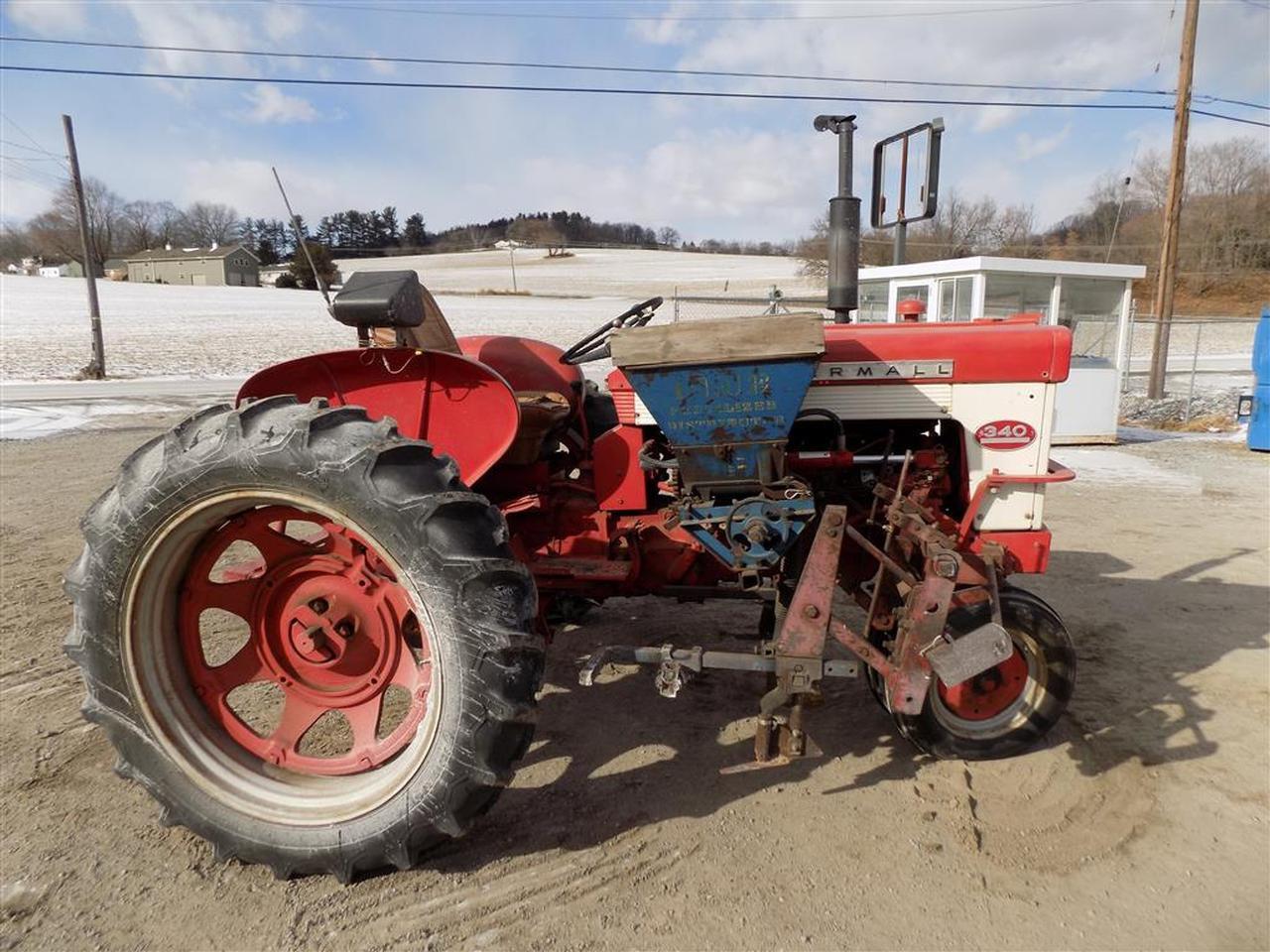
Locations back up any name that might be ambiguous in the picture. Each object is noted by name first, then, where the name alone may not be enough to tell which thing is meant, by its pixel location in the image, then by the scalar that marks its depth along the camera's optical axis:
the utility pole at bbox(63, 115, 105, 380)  15.61
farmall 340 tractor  2.05
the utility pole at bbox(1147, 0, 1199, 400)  11.80
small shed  9.64
